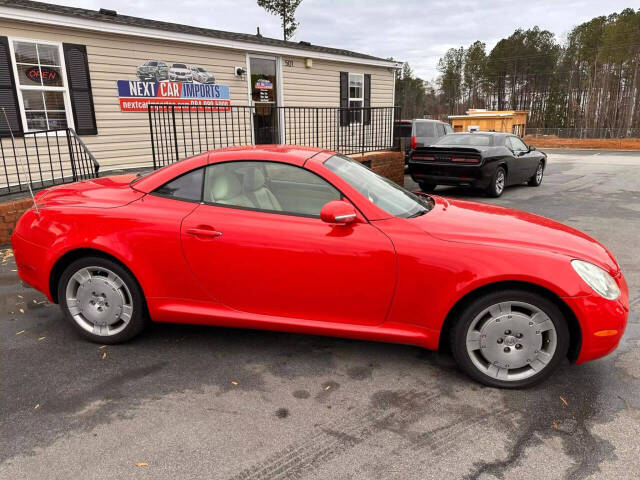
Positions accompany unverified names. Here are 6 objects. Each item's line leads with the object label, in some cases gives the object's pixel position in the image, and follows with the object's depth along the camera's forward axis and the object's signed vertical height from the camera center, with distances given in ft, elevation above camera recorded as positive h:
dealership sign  29.22 +2.03
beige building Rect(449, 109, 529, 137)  92.73 -0.41
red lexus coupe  8.98 -2.89
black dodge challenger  31.73 -2.98
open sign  24.97 +2.78
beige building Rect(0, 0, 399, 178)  24.54 +3.34
